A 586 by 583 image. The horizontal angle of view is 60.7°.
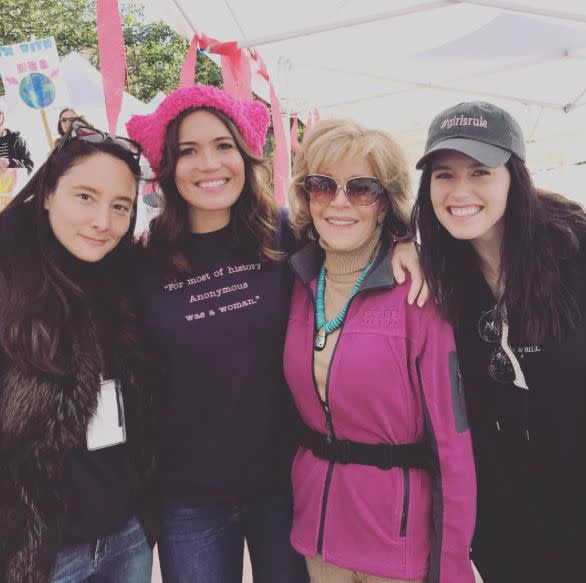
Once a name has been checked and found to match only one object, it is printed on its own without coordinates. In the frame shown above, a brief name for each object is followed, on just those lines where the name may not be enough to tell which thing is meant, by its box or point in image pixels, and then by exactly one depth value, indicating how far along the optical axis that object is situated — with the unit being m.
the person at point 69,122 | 1.55
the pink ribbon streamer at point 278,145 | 3.78
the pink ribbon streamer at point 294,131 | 5.42
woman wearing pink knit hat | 1.63
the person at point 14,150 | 4.27
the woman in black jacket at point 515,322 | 1.49
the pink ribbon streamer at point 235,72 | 3.13
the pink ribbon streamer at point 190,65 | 2.94
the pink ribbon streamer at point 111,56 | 2.48
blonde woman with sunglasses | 1.43
